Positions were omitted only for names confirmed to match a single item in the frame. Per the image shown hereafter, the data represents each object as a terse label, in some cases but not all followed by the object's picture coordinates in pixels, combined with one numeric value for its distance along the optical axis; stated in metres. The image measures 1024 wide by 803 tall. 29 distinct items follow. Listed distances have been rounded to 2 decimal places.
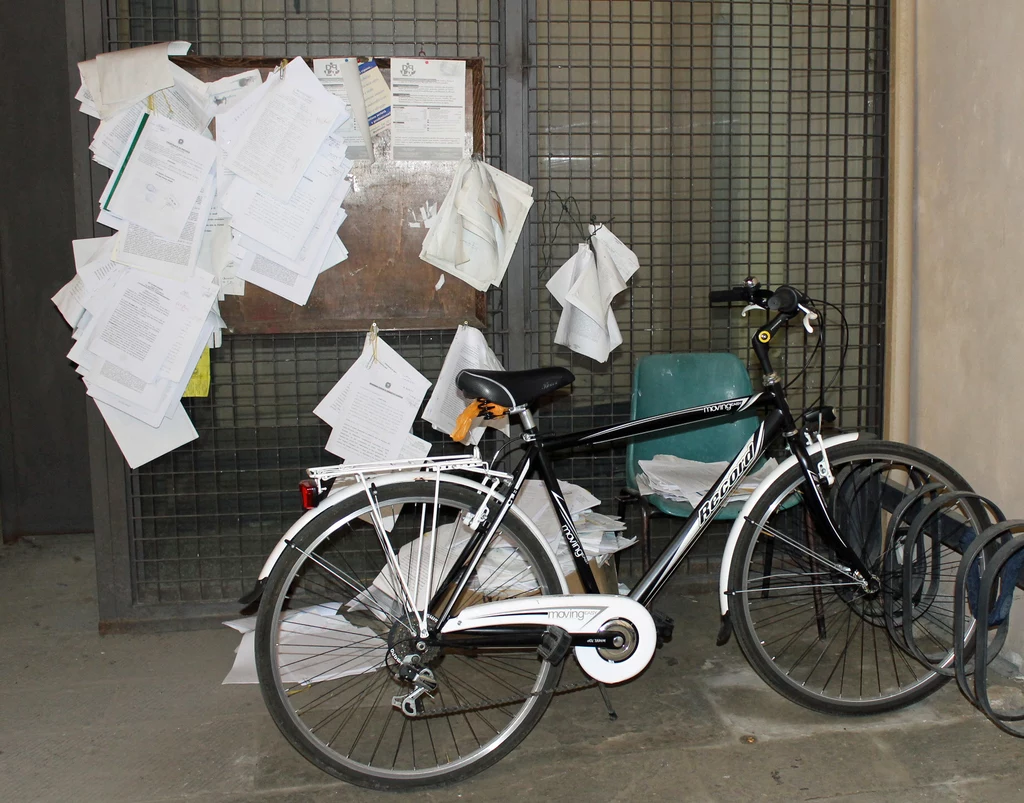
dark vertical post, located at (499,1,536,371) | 3.21
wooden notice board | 3.21
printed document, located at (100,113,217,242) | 3.08
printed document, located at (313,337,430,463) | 3.27
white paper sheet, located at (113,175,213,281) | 3.11
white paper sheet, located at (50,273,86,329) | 3.12
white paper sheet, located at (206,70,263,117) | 3.10
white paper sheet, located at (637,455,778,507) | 2.91
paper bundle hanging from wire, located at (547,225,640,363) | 3.18
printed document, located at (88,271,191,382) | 3.12
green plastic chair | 3.28
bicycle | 2.36
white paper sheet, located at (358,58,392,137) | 3.12
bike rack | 2.34
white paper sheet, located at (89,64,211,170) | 3.06
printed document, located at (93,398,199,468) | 3.20
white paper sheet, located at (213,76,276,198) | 3.10
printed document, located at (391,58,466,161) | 3.15
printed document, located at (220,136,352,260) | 3.11
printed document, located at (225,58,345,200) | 3.10
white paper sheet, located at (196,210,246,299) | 3.14
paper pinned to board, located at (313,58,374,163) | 3.11
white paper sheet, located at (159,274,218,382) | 3.15
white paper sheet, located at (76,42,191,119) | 3.04
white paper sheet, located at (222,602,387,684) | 2.88
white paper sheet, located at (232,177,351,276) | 3.16
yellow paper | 3.23
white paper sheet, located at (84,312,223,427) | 3.13
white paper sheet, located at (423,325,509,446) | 3.22
